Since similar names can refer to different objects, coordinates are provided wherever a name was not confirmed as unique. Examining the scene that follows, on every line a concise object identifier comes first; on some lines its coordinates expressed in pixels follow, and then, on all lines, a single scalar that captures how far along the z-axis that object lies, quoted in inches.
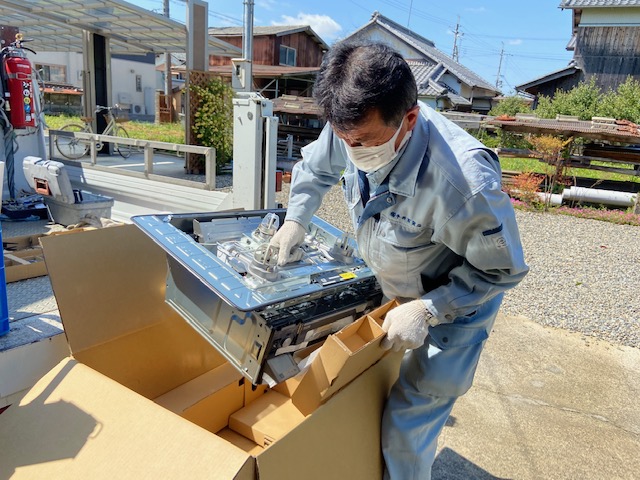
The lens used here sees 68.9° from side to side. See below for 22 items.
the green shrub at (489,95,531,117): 789.4
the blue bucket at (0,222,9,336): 68.0
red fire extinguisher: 137.9
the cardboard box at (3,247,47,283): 95.4
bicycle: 262.2
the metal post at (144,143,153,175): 145.8
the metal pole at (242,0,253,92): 367.9
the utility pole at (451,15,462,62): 1577.3
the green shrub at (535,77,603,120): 579.8
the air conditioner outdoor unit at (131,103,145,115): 1130.6
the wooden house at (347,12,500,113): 819.4
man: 45.3
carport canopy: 250.2
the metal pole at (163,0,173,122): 712.5
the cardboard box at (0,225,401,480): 41.8
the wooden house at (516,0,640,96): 653.9
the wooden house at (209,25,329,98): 637.9
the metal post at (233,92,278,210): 111.7
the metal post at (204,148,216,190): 129.0
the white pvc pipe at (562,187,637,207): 335.9
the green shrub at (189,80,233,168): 311.6
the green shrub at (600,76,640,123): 533.0
